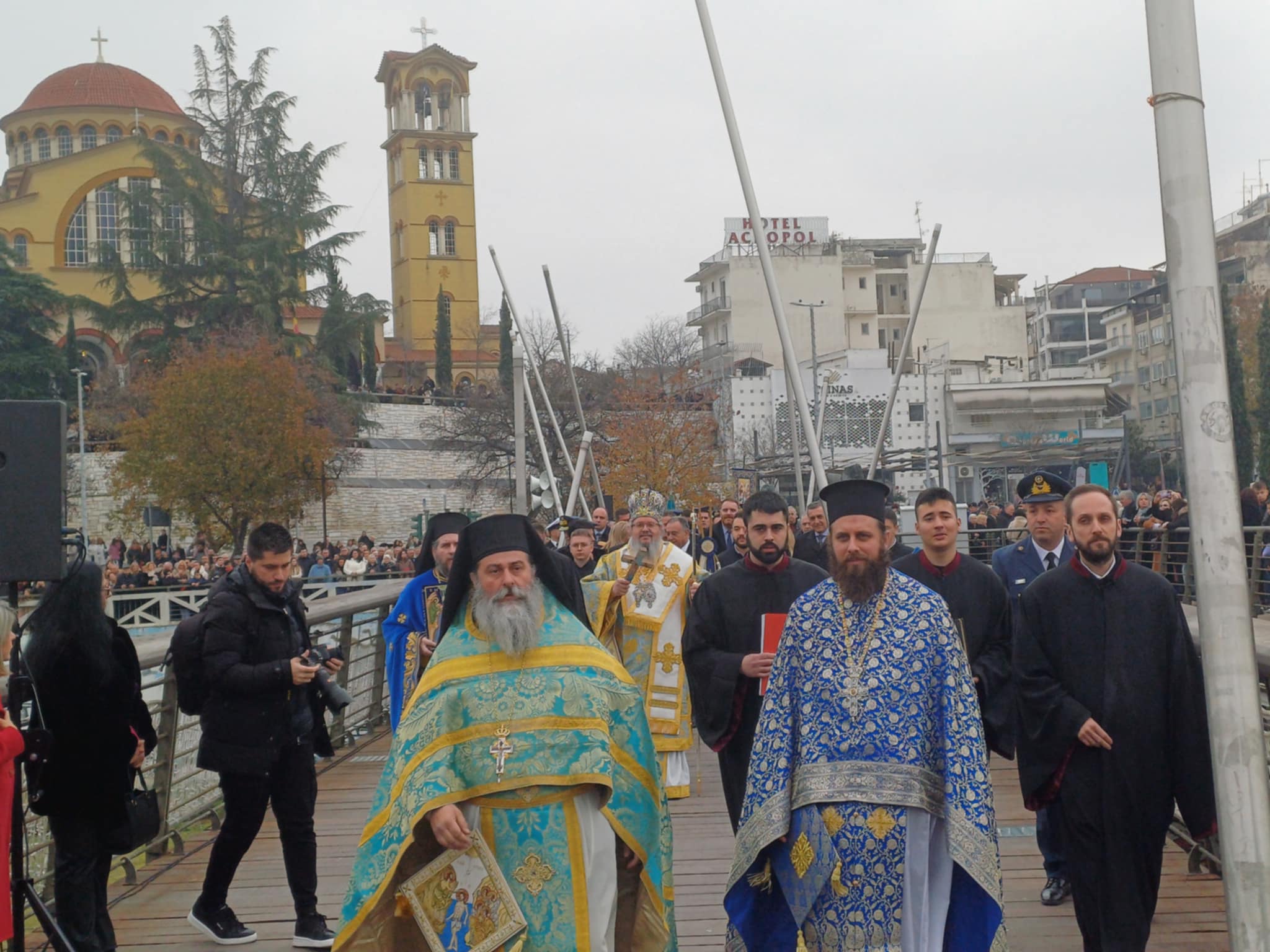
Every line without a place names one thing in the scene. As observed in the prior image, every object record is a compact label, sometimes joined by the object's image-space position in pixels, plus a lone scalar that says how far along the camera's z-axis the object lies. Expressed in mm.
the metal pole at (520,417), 19234
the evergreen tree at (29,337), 57844
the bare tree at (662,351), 71812
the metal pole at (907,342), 15922
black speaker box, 5359
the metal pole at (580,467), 21766
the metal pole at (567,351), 23359
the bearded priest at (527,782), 4820
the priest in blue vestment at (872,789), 4801
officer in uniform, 8188
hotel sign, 85750
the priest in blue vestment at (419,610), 7844
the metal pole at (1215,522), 3482
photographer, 6531
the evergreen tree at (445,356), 82750
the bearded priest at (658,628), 9391
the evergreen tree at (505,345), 73250
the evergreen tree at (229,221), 54219
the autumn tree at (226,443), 44625
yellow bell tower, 96250
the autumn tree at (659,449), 51156
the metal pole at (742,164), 13039
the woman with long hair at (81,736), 5824
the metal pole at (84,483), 52225
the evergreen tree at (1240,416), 50250
